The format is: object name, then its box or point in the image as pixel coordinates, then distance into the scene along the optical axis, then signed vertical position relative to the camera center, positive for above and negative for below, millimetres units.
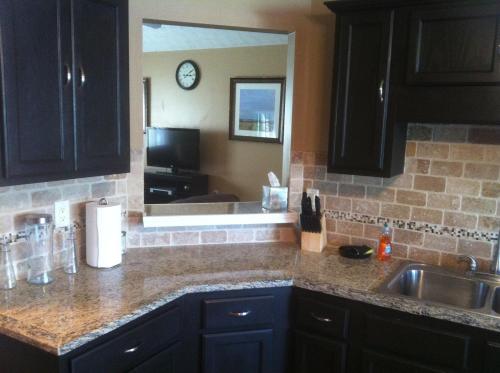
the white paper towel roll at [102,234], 2057 -488
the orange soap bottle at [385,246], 2385 -572
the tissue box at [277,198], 2627 -368
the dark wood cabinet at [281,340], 1700 -855
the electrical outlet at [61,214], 2014 -391
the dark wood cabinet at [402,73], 1909 +315
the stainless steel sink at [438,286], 2115 -712
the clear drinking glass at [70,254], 1997 -565
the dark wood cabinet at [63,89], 1523 +153
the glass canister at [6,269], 1783 -573
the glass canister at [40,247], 1877 -526
